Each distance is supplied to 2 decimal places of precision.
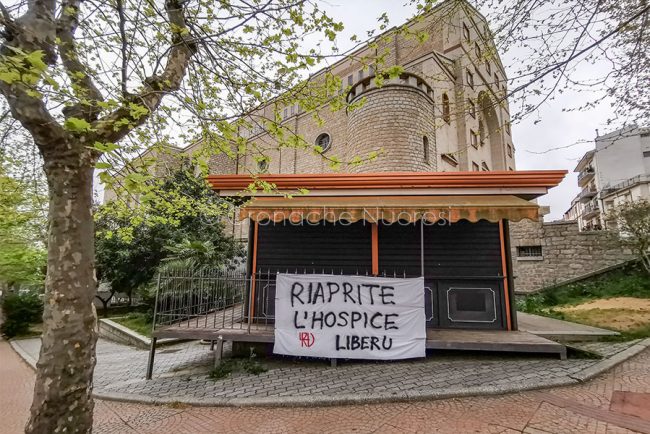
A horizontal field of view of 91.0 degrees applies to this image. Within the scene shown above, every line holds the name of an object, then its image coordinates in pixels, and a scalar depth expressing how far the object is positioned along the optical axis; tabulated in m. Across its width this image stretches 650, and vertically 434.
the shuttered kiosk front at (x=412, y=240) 7.11
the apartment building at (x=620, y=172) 35.09
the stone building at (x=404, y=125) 15.95
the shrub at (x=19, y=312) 14.62
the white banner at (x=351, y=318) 6.00
